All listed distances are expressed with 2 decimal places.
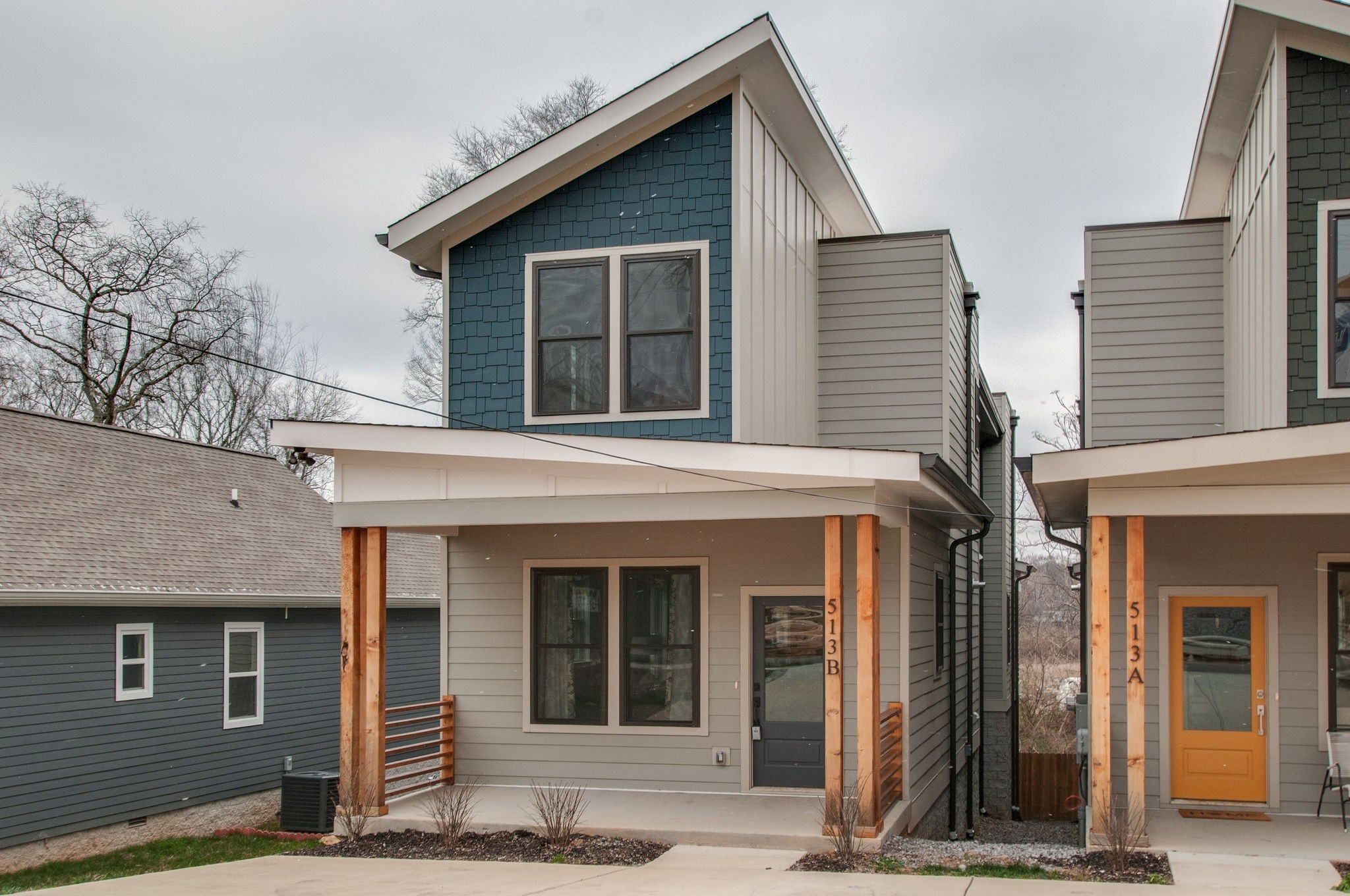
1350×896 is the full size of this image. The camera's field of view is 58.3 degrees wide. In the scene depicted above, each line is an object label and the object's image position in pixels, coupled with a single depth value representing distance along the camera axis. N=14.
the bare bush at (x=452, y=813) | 9.62
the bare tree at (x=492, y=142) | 23.33
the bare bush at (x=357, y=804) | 9.97
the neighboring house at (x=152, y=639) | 13.28
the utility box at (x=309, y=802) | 13.58
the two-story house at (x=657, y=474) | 10.07
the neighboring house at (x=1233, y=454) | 9.14
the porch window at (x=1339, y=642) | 10.58
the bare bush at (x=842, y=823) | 8.80
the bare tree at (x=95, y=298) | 26.17
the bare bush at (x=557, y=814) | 9.48
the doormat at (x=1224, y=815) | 10.31
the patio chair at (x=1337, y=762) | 10.12
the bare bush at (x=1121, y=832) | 8.49
